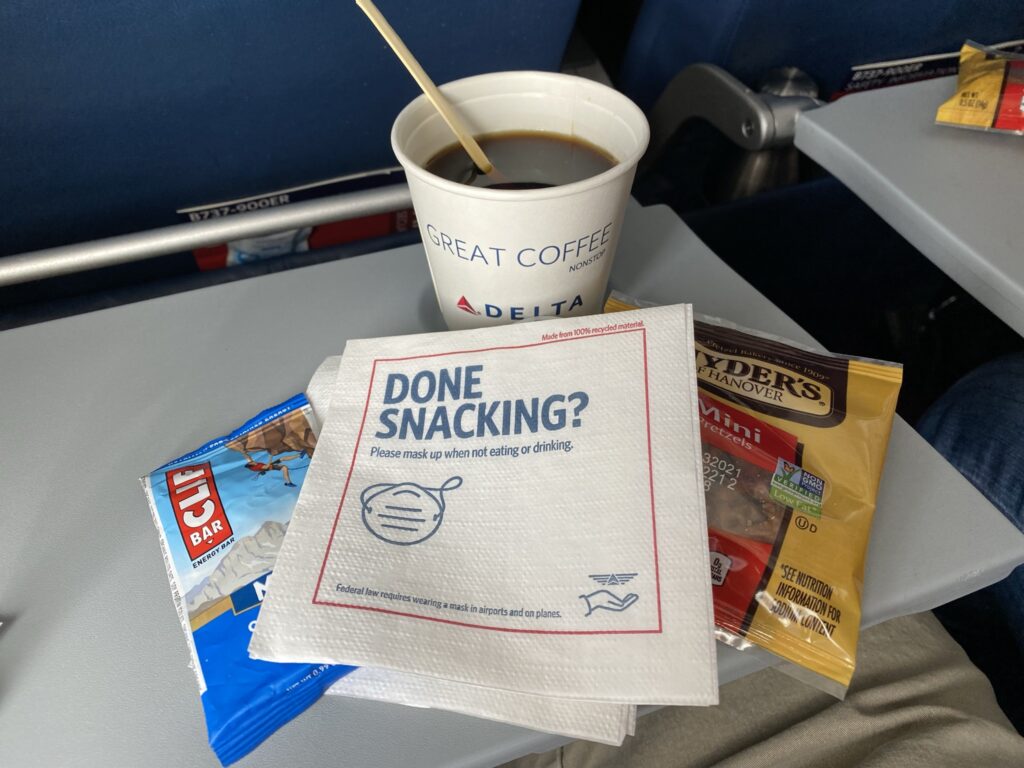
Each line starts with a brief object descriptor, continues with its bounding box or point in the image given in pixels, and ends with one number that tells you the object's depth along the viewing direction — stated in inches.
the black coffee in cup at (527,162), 15.4
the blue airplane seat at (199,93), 20.1
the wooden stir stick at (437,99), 12.7
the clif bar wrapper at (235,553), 11.4
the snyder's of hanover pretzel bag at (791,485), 11.9
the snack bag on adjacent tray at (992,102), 21.4
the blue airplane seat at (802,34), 26.6
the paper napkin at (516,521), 10.8
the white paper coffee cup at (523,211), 13.0
